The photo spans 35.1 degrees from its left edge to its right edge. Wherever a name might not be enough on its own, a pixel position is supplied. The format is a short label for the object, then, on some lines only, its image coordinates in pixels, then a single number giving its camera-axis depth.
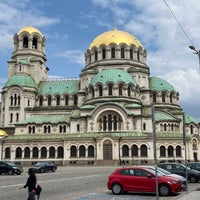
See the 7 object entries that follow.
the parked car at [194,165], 30.18
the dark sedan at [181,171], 25.86
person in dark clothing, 12.34
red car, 18.19
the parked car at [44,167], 41.19
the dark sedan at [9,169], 37.12
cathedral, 61.59
